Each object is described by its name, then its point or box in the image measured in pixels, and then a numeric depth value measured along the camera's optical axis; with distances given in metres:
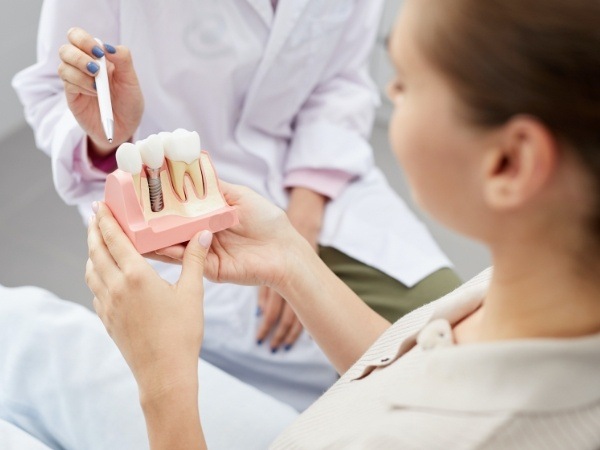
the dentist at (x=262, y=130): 1.03
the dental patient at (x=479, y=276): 0.41
